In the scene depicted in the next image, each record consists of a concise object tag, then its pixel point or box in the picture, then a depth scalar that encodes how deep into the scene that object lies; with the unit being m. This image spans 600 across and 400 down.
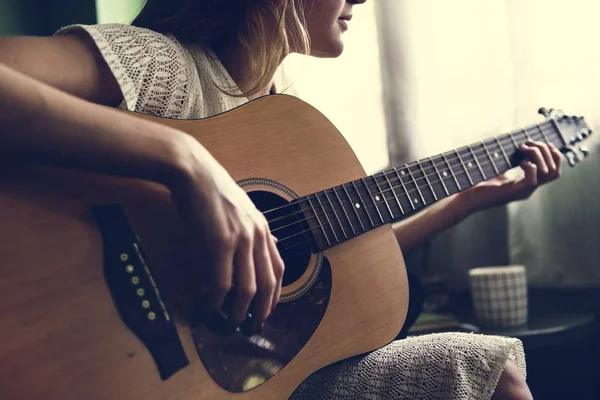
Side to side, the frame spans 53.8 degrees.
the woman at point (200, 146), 0.59
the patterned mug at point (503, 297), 1.36
